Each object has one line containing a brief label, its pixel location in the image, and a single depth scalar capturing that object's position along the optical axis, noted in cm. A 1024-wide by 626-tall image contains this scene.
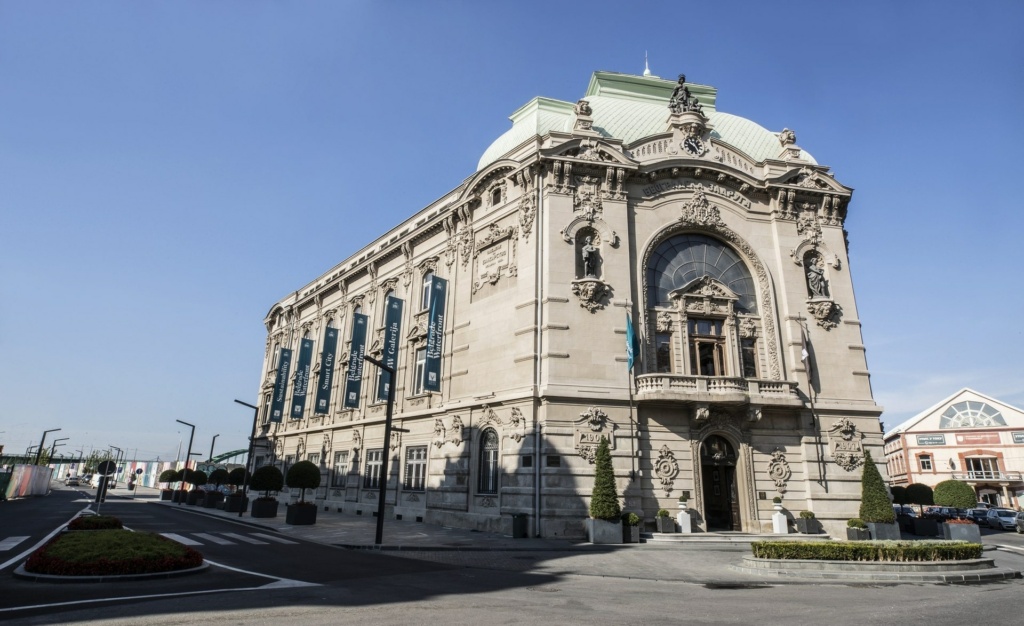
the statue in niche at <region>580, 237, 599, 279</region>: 2834
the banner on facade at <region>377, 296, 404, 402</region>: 3459
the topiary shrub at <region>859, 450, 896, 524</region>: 2527
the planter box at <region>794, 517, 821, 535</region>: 2583
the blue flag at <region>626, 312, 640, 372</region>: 2656
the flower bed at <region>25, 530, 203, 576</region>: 1247
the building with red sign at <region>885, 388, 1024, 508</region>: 7362
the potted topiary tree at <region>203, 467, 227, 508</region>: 4106
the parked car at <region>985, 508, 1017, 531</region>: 3722
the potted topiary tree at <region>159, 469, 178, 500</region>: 5416
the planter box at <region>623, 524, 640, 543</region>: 2325
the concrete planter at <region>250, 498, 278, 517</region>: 3247
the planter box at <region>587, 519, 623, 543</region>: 2267
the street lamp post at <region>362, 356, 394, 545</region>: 2092
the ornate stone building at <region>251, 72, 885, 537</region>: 2616
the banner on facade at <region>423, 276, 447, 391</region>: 3088
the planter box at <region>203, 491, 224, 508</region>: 4106
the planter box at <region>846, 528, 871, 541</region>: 2503
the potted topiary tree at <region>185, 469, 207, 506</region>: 4494
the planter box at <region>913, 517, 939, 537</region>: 2946
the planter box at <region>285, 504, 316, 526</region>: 2845
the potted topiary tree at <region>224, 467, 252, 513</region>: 3519
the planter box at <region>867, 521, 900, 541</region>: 2488
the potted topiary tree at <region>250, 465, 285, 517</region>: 3250
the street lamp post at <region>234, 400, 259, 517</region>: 3522
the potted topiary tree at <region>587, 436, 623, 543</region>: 2275
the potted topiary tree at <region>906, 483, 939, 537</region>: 3259
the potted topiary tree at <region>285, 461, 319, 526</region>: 2853
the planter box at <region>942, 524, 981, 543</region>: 2336
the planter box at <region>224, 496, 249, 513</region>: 3525
